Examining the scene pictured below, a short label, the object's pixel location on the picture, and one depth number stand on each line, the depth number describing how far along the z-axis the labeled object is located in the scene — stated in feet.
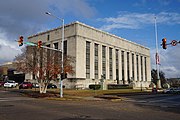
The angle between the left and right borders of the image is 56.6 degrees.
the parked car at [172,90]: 113.25
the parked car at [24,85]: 118.06
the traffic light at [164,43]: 58.04
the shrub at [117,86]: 131.68
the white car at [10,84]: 127.73
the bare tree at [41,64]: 76.49
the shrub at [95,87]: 117.62
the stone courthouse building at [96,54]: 134.53
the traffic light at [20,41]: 57.74
